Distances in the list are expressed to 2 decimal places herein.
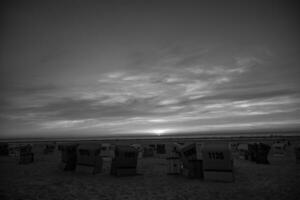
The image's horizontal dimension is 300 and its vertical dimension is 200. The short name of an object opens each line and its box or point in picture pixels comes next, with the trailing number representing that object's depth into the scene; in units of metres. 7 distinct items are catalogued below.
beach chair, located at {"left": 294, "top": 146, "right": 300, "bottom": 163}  18.56
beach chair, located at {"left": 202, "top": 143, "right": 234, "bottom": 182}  11.85
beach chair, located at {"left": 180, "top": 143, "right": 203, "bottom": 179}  13.21
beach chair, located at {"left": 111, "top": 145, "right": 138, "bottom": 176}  14.33
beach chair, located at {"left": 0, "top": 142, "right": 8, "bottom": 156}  33.55
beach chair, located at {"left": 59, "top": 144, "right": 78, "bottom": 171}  16.89
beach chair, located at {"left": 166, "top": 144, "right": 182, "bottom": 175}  14.66
